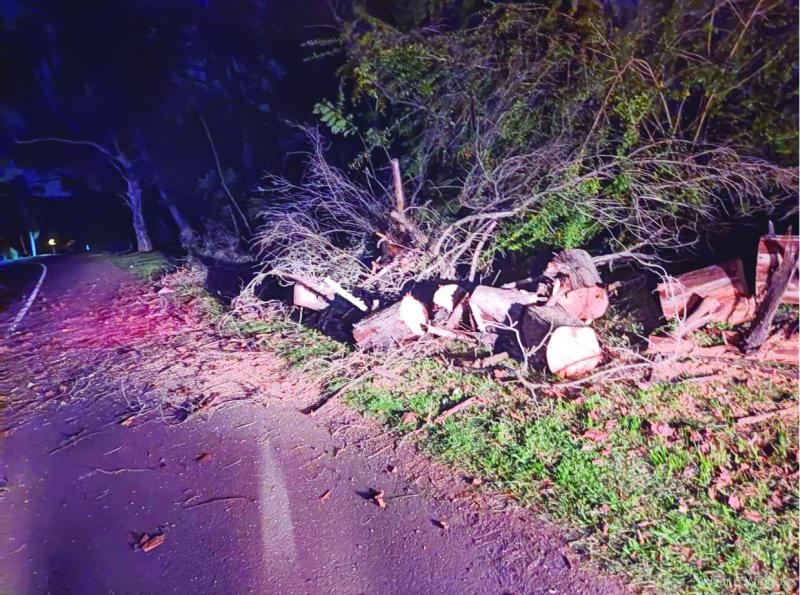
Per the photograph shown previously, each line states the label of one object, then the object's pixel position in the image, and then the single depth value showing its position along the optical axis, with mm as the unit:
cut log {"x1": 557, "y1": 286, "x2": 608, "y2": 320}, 4898
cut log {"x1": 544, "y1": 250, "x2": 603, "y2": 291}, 4983
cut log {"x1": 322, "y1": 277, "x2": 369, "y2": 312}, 5543
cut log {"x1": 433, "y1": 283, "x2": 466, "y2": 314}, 5191
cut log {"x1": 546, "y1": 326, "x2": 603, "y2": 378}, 4137
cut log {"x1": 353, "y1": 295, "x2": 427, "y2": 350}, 4949
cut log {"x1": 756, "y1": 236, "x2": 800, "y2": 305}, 4324
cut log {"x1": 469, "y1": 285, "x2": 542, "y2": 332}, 4840
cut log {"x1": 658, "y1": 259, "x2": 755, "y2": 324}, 4723
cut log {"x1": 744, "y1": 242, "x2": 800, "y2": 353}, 4176
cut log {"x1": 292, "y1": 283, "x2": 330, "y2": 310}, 6195
